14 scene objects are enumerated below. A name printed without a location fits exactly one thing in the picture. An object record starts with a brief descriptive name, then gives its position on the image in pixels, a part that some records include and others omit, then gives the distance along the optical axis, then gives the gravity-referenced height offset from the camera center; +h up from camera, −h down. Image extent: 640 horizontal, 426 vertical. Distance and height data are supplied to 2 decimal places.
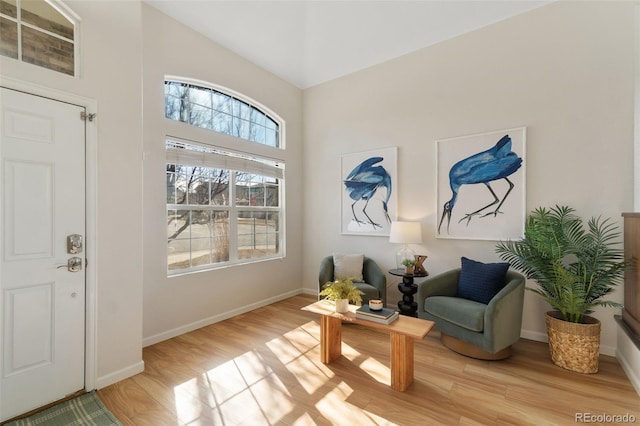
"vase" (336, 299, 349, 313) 2.58 -0.87
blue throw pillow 2.83 -0.72
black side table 3.43 -1.01
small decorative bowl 2.46 -0.84
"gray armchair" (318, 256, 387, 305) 3.48 -0.92
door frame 2.17 -0.27
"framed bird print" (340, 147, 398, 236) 4.03 +0.30
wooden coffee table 2.18 -1.08
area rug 1.82 -1.39
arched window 3.30 +0.35
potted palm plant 2.40 -0.54
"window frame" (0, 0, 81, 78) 1.92 +1.31
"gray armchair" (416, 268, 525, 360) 2.47 -1.03
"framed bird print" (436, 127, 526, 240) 3.16 +0.31
